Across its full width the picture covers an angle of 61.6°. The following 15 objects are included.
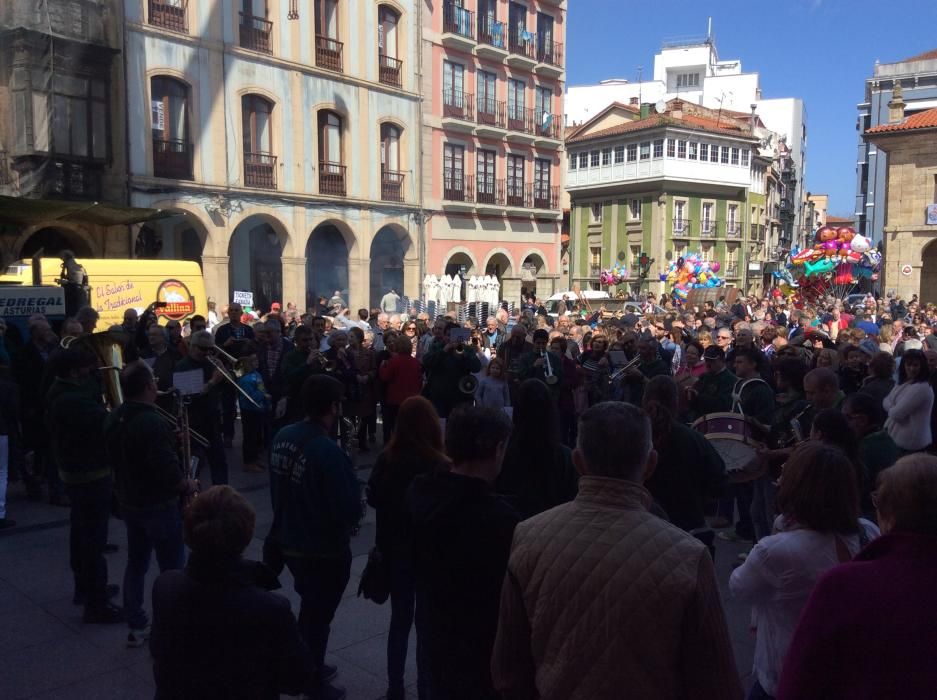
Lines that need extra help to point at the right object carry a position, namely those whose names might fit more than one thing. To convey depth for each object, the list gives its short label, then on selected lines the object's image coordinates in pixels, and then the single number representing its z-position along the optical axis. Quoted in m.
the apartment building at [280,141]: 21.58
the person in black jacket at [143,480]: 4.39
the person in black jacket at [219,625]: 2.51
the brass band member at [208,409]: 7.50
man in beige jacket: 2.05
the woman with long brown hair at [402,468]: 3.77
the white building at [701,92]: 63.72
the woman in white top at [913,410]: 5.98
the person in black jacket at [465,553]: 2.85
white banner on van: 9.49
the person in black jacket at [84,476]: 4.94
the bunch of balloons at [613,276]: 43.50
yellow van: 14.70
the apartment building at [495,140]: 28.88
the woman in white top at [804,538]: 2.78
